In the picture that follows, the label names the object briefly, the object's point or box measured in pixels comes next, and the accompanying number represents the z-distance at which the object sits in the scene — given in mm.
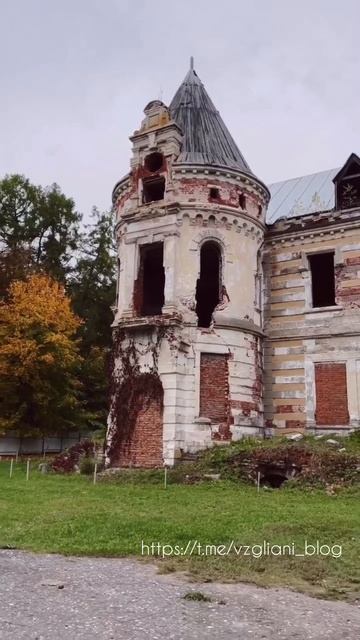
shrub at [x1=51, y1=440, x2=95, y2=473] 23094
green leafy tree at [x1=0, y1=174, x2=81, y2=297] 44662
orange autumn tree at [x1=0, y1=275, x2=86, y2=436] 31859
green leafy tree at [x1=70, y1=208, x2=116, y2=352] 43969
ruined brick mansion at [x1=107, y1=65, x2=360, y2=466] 21109
